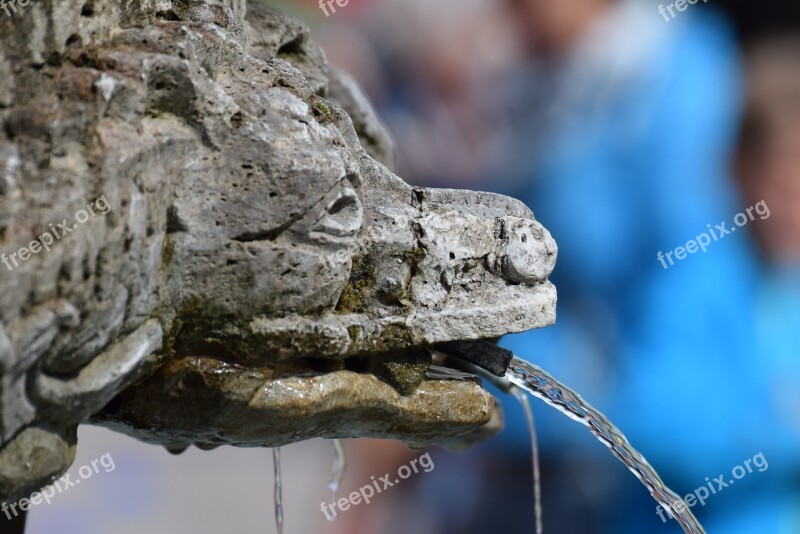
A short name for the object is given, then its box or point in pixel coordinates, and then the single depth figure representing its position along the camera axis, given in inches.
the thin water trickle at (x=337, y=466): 105.0
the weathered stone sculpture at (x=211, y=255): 85.7
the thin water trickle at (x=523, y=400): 100.0
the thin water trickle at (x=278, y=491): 101.1
